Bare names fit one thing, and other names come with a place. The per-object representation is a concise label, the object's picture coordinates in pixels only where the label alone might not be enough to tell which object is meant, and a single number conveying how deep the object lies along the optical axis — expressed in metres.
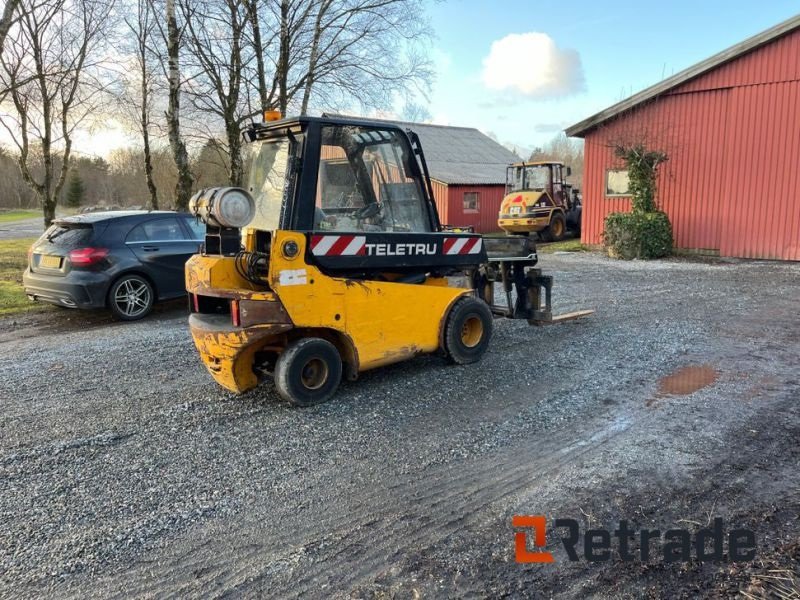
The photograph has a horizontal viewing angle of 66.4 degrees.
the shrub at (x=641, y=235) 15.55
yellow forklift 4.91
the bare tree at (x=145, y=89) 16.02
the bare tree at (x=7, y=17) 9.93
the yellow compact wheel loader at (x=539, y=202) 20.42
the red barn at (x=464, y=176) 26.81
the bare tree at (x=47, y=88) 14.36
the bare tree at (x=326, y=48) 17.17
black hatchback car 8.59
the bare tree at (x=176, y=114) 13.65
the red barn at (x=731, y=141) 14.45
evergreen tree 51.27
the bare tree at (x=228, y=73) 15.45
